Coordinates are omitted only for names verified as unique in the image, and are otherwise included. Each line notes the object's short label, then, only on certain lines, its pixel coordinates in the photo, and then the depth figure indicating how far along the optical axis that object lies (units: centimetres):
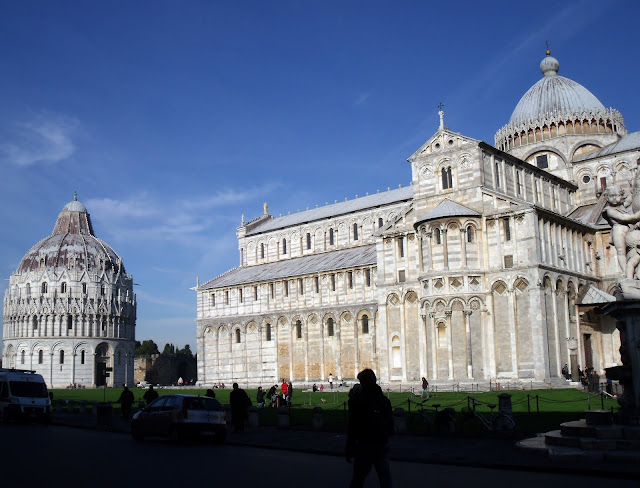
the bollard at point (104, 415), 2877
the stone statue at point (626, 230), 1712
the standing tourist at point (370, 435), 995
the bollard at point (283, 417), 2642
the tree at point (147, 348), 15975
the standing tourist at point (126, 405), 3294
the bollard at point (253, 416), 2777
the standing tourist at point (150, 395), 3114
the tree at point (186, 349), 14431
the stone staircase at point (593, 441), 1495
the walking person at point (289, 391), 3673
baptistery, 11362
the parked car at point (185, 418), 2141
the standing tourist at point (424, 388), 3849
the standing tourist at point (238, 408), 2548
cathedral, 4444
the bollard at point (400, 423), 2275
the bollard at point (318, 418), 2503
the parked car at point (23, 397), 2988
